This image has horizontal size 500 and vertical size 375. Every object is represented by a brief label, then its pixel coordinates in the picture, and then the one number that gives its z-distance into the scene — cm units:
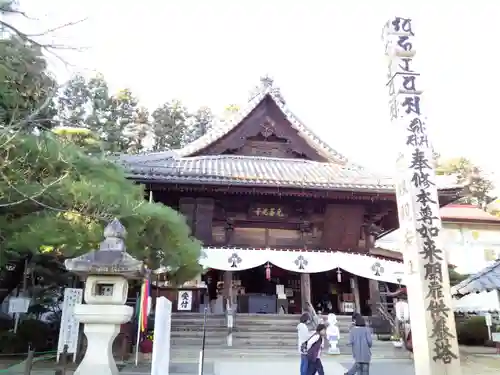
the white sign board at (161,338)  504
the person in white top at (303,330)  892
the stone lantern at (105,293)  657
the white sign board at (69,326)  820
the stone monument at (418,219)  599
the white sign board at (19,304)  1155
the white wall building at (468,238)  2878
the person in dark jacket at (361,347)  731
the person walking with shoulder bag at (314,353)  718
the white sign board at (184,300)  1389
